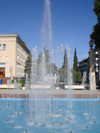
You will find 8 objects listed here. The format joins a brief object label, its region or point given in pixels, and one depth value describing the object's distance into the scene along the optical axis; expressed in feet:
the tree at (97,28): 72.64
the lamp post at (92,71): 72.28
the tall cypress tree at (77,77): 115.85
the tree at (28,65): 131.23
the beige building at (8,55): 117.19
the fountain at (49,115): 22.25
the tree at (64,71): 122.58
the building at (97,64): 185.47
